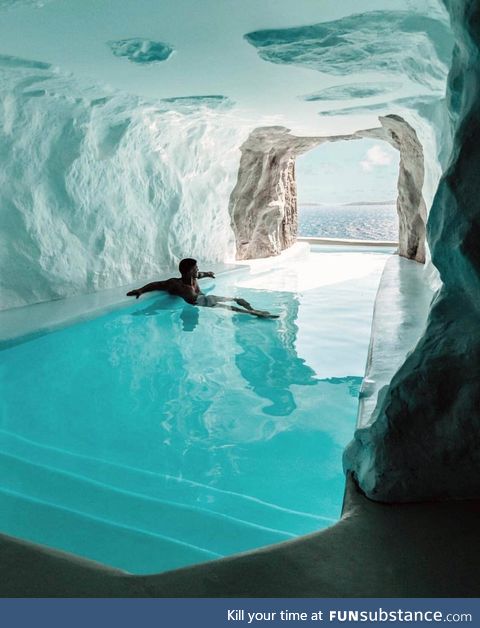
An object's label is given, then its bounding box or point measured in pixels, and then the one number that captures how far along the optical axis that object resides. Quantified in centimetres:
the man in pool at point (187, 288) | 670
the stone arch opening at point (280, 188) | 941
